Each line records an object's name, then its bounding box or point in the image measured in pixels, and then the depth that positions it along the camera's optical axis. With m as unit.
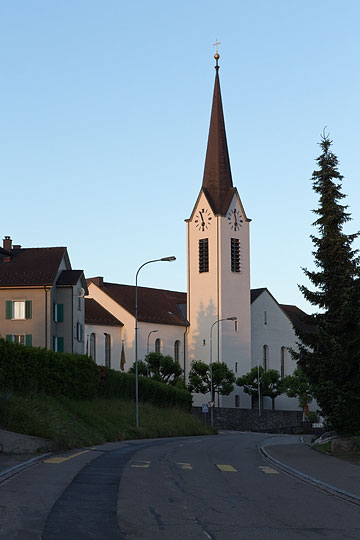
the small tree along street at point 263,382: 101.75
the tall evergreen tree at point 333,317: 29.72
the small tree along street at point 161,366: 93.69
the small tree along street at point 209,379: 96.81
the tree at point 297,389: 99.62
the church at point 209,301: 102.94
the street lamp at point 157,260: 46.07
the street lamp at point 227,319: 97.26
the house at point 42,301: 66.38
